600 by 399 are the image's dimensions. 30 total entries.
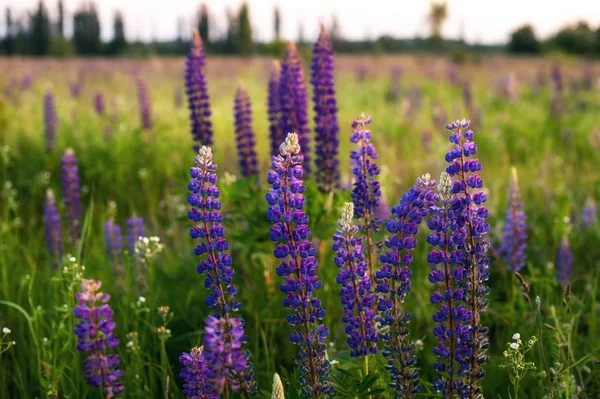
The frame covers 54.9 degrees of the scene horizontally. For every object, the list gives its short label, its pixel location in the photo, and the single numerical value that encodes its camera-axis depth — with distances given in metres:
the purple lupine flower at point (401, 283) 1.75
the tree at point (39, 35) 76.31
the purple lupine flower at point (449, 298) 1.71
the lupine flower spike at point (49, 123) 5.57
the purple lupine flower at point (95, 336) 1.60
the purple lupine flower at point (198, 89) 3.27
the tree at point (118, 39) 77.31
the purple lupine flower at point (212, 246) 1.68
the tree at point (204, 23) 75.59
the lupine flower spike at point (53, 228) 3.56
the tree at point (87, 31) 78.62
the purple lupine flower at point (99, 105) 7.14
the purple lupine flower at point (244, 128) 3.38
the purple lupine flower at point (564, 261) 3.28
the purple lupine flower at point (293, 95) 3.18
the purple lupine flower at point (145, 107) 6.03
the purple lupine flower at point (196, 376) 1.71
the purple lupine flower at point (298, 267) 1.64
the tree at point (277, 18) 78.57
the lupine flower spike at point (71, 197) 3.64
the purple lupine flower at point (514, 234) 3.17
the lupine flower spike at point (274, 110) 3.36
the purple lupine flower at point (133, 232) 3.53
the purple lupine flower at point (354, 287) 1.83
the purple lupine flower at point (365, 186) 2.19
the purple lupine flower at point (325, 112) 3.09
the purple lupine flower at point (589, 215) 4.18
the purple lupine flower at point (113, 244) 3.50
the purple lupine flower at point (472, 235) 1.73
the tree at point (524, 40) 50.01
